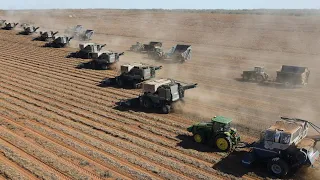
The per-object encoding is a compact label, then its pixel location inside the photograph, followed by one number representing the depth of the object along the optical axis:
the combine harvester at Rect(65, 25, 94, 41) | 57.78
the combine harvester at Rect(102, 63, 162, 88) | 28.91
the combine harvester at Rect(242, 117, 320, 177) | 14.29
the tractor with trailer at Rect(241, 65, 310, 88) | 29.77
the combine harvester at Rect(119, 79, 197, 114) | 22.84
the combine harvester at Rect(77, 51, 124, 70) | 36.47
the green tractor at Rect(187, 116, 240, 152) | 16.89
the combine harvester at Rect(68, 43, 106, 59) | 41.28
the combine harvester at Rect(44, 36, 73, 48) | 49.22
